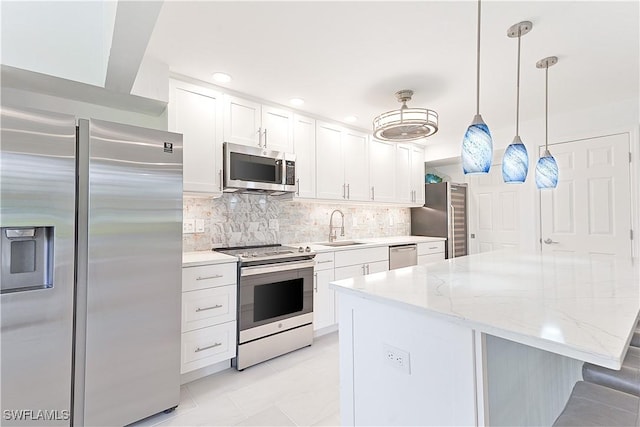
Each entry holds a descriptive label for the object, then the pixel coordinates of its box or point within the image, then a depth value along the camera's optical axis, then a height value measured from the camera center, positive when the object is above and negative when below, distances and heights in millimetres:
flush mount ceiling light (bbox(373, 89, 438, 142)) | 2145 +699
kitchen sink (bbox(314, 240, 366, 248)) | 3447 -292
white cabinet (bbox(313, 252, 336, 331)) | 2877 -745
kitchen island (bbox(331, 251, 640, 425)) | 853 -399
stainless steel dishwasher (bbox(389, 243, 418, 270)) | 3538 -455
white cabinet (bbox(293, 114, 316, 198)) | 3107 +693
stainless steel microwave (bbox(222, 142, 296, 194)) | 2572 +450
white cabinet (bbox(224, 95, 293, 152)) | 2666 +899
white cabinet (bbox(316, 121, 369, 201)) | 3318 +651
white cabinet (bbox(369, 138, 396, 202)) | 3842 +639
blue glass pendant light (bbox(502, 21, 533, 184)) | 1808 +369
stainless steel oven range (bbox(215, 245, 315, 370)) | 2355 -707
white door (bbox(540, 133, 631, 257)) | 3020 +195
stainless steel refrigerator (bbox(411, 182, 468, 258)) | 4266 +38
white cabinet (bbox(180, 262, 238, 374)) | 2111 -709
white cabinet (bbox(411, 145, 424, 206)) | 4387 +675
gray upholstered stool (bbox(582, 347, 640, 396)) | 1159 -642
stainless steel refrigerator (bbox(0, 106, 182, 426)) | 1404 -269
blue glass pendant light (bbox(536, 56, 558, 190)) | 2168 +359
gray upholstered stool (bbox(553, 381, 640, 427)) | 950 -644
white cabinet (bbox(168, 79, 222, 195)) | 2371 +726
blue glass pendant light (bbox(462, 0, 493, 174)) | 1413 +344
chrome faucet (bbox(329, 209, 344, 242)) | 3629 -138
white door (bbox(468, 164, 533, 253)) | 4238 +78
